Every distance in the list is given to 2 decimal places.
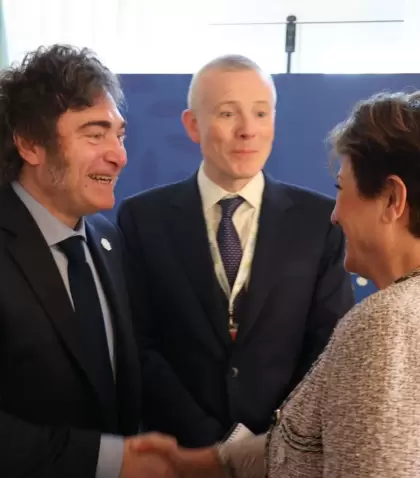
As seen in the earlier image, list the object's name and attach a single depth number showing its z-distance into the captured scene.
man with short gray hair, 1.62
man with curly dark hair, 1.28
